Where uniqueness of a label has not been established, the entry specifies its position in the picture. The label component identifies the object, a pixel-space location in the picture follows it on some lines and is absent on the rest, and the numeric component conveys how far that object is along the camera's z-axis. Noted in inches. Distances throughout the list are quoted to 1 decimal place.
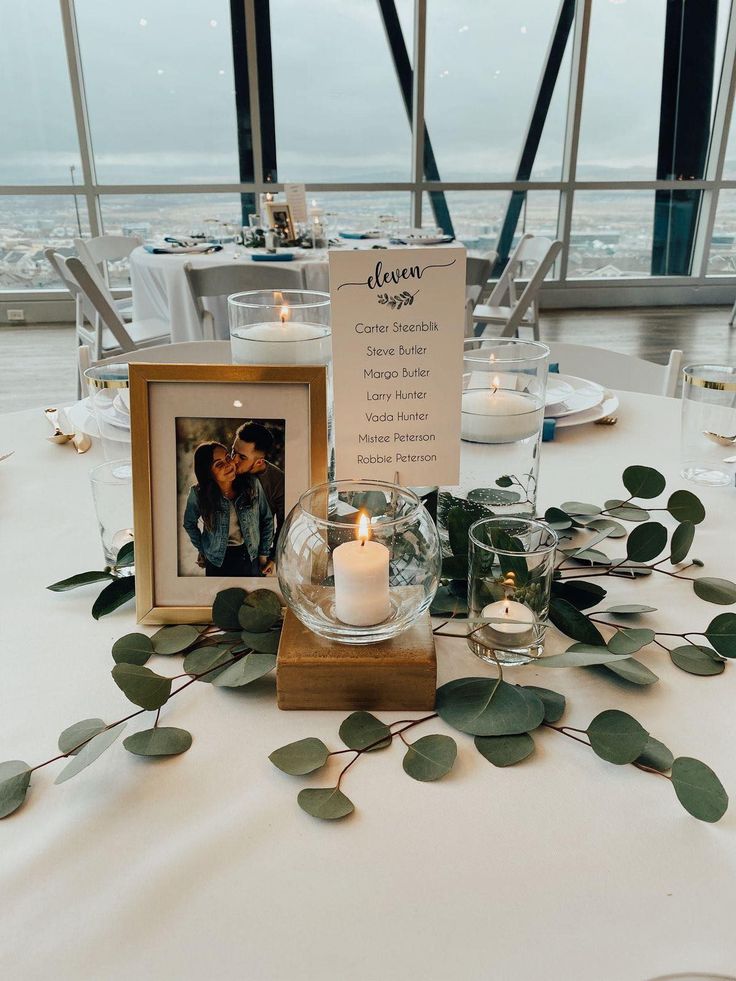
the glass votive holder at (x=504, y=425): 27.3
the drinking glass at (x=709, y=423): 37.1
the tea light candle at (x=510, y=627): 23.1
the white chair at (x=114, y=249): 149.3
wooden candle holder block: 20.4
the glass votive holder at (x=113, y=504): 28.0
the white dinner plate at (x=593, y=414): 44.4
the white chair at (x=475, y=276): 119.4
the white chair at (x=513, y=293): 134.1
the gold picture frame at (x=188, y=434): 24.1
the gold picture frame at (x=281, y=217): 149.1
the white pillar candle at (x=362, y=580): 20.1
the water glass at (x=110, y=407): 35.3
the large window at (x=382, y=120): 215.9
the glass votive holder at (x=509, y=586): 22.7
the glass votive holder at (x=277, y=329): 27.8
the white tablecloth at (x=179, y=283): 120.9
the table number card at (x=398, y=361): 23.5
